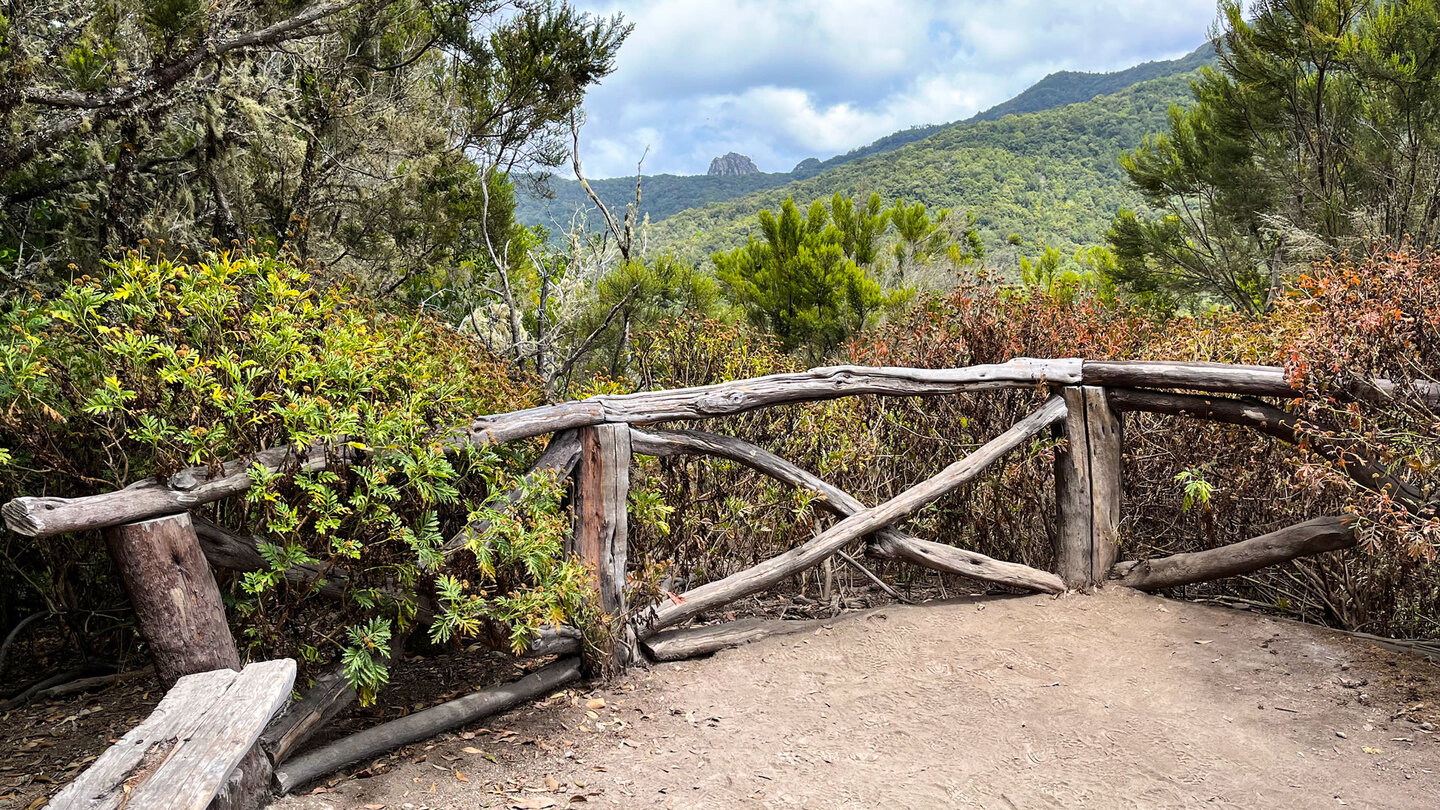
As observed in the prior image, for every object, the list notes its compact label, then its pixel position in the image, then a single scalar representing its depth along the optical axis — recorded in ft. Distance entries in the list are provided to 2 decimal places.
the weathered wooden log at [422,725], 8.18
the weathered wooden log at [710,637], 11.27
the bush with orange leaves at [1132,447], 10.36
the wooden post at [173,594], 7.19
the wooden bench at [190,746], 5.32
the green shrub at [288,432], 7.51
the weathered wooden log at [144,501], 6.54
